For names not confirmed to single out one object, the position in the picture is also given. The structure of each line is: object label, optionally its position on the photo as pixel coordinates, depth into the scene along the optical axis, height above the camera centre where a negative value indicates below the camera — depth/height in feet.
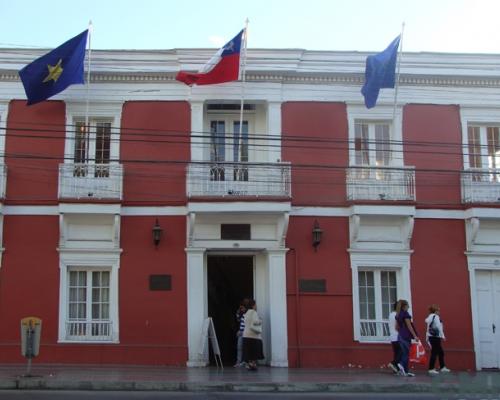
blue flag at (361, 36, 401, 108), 62.64 +19.79
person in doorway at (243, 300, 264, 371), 57.88 -1.87
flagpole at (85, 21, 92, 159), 62.85 +17.86
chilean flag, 61.67 +20.03
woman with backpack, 58.18 -1.81
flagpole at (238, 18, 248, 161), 62.49 +20.29
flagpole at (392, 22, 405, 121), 64.03 +19.45
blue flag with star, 61.16 +19.77
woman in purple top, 55.93 -1.57
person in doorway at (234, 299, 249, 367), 60.54 -0.98
